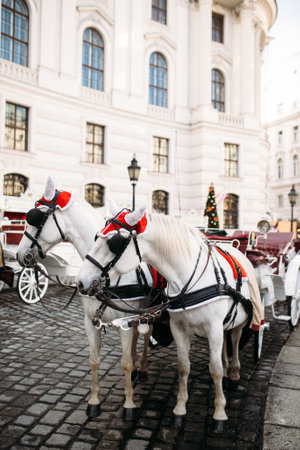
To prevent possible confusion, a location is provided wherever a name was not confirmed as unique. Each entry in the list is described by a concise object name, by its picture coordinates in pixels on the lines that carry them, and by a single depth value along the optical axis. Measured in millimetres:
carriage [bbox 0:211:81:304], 8367
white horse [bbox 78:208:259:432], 2994
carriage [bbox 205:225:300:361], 5637
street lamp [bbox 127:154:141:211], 12295
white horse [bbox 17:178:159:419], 3506
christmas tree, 19078
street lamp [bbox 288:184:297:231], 21159
